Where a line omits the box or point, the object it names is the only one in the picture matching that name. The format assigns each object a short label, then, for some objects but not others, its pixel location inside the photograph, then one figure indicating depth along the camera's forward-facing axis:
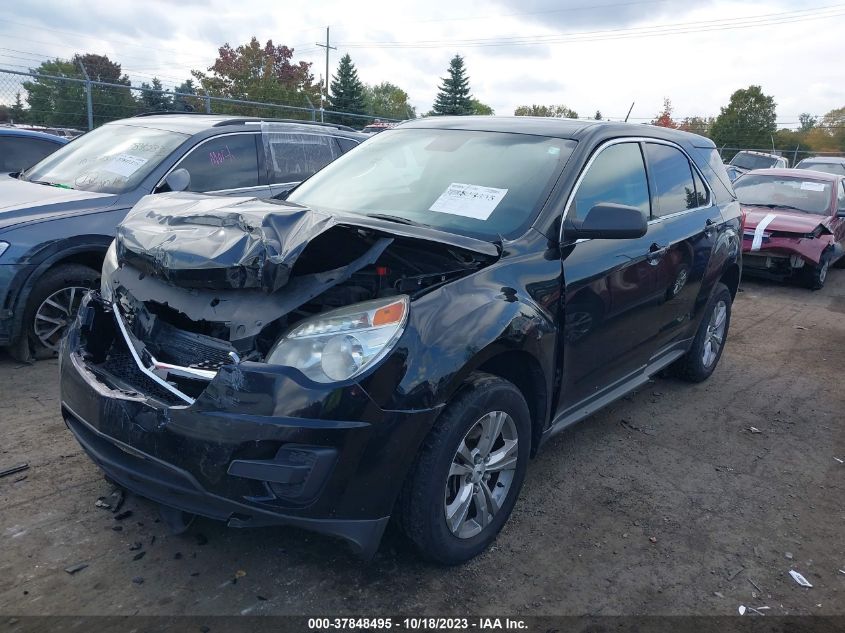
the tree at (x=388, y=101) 65.44
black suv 2.24
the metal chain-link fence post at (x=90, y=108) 12.52
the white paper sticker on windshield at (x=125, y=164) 5.29
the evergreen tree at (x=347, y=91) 43.33
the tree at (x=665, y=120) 42.29
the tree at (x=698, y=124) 42.37
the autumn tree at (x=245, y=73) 41.78
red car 9.11
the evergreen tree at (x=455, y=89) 53.19
